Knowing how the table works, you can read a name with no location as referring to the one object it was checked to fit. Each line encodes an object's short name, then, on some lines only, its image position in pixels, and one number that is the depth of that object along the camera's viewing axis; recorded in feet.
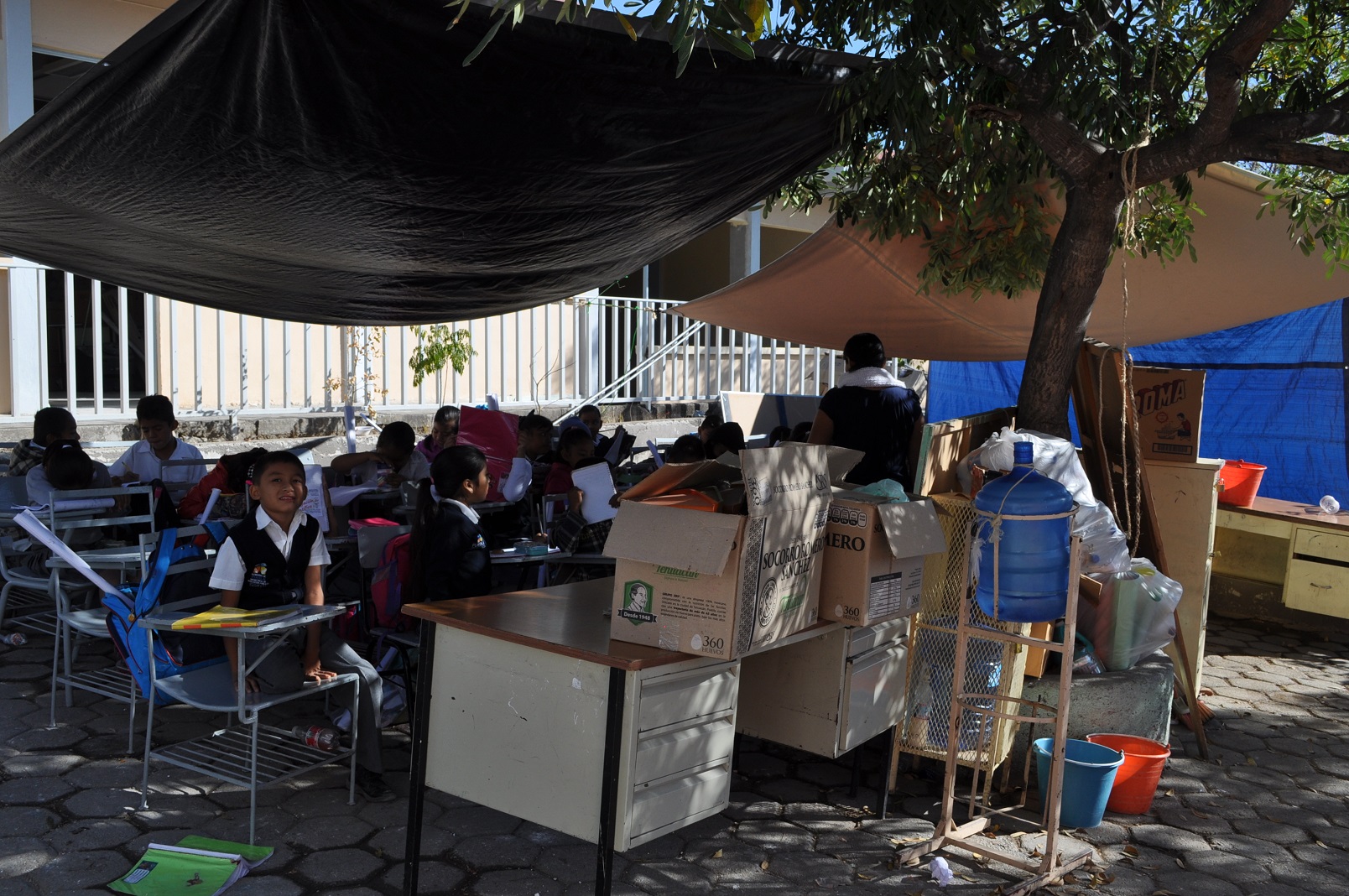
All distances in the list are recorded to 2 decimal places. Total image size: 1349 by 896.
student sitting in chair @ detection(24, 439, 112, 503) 18.58
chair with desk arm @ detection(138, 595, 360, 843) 11.99
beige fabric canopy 20.57
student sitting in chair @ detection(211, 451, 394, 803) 12.91
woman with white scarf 17.99
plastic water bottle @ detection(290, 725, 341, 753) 13.25
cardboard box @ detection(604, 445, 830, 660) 10.19
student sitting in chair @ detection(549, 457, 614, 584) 17.47
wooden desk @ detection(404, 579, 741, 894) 10.00
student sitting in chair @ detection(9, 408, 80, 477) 20.47
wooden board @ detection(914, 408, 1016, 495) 15.33
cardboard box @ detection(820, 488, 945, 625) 11.84
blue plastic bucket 13.46
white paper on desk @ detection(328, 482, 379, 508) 19.58
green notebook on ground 11.09
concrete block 14.92
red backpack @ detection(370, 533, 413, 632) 15.14
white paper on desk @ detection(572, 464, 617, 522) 17.78
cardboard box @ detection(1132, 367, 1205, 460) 19.31
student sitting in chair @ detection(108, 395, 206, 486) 21.66
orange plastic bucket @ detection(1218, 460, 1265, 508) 25.29
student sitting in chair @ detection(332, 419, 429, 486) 22.41
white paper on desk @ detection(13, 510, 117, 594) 12.11
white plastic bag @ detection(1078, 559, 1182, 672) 15.15
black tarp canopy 9.61
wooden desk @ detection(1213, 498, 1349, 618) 23.36
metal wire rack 14.12
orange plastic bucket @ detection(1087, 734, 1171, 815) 14.12
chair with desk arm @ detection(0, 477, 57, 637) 17.53
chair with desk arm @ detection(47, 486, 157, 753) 14.96
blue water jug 12.26
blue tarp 25.71
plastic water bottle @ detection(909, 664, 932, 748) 14.53
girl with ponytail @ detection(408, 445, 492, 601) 13.66
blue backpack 12.57
